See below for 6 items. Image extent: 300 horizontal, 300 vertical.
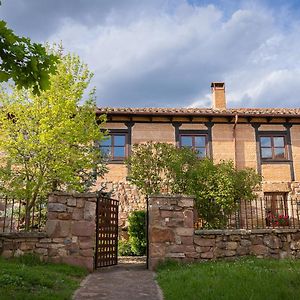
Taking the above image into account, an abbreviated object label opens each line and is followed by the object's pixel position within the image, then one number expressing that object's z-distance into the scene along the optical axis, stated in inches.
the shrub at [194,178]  452.8
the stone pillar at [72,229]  335.3
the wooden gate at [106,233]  357.1
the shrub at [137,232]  498.6
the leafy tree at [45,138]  399.9
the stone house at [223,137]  626.2
